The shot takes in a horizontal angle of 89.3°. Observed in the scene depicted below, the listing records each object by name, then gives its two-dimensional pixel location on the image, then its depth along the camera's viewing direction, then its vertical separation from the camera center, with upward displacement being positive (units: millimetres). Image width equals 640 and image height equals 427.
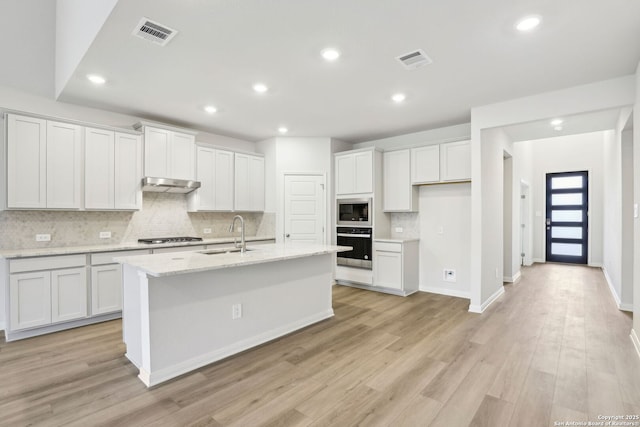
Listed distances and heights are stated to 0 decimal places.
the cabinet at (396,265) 5016 -814
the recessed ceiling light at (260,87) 3479 +1387
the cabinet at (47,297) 3207 -861
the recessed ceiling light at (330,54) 2719 +1378
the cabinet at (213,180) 4965 +537
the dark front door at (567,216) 7992 -47
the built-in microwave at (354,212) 5418 +39
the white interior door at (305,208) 5711 +110
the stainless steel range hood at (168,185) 4246 +403
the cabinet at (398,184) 5269 +504
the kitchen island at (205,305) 2439 -800
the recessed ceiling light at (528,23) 2258 +1366
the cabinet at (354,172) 5398 +727
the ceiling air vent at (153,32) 2354 +1377
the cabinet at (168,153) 4344 +858
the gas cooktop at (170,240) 4316 -359
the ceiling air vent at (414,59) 2777 +1375
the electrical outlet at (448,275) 5043 -953
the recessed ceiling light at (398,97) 3758 +1383
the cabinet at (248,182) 5449 +550
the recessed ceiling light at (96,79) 3221 +1372
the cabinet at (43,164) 3381 +554
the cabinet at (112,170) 3879 +552
